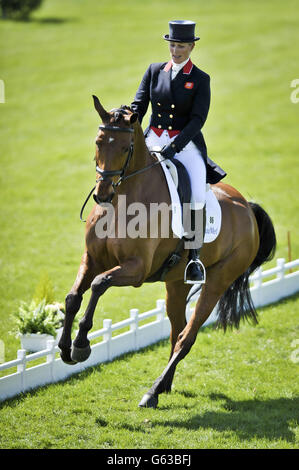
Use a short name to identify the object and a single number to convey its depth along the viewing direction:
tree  77.94
